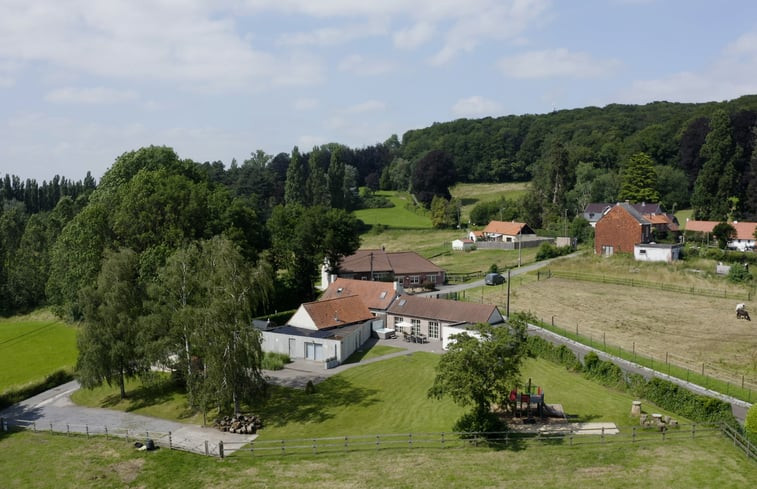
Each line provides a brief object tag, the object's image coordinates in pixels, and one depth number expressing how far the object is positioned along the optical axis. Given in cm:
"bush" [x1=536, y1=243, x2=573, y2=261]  8094
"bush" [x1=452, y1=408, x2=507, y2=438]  2975
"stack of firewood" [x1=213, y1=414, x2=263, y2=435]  3306
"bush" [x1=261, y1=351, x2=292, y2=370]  4494
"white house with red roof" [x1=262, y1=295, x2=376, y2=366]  4647
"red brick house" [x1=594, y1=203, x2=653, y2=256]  7400
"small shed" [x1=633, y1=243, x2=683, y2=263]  7106
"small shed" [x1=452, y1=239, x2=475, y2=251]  9544
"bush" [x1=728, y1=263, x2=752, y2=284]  6314
